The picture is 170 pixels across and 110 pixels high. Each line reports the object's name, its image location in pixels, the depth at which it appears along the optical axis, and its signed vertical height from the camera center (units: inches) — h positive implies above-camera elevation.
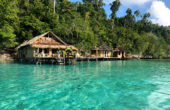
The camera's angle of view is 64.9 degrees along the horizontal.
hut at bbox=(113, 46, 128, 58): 1424.7 +46.4
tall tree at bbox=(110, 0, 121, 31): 2316.1 +876.8
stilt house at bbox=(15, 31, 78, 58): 767.1 +65.7
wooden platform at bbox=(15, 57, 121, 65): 764.3 -27.7
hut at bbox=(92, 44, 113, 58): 1258.6 +51.9
